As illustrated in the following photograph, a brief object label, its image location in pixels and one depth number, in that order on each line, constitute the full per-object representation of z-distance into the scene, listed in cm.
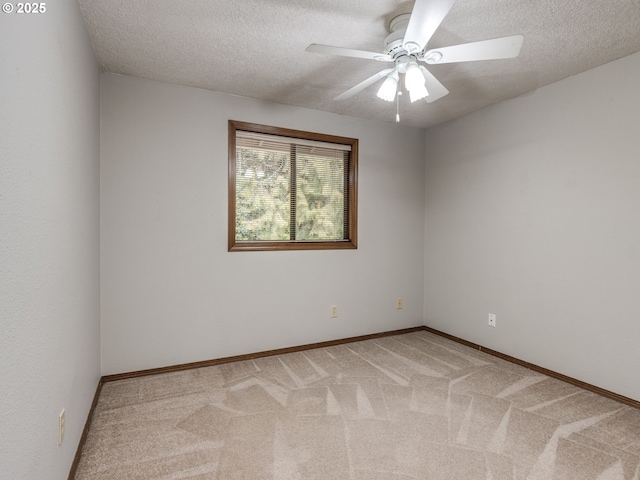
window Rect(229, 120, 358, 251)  327
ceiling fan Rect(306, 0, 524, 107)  152
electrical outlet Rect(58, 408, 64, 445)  144
